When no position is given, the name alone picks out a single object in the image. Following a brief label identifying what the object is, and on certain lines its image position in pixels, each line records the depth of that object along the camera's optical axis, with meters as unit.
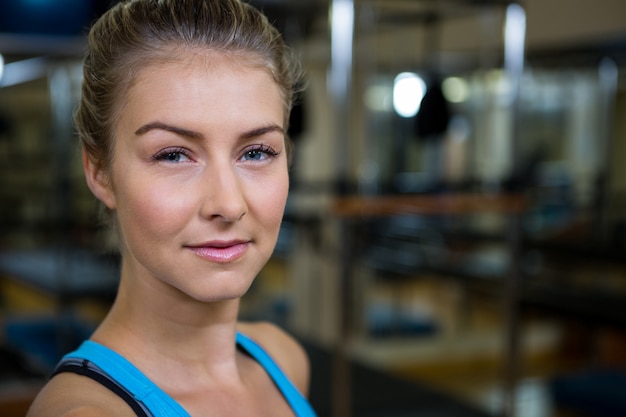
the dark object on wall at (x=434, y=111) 3.08
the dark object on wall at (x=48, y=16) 2.40
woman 0.75
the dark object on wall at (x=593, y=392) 3.76
